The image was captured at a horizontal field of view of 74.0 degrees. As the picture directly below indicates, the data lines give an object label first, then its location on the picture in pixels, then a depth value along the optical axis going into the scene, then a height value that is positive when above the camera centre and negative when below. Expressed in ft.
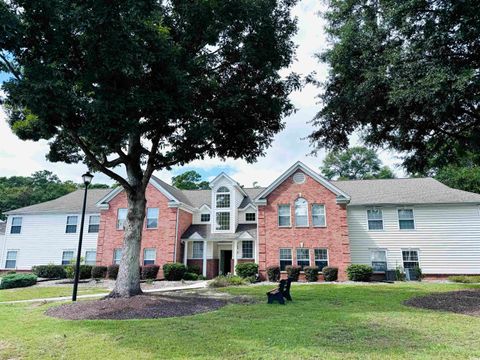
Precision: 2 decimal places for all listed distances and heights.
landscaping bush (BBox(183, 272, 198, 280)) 76.48 -6.03
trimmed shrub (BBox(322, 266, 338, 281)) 69.51 -4.87
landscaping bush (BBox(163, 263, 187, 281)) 75.20 -4.91
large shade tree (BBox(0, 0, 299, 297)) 29.25 +18.15
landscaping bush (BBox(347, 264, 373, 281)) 68.49 -4.65
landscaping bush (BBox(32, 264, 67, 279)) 81.46 -5.52
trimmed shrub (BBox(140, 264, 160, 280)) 76.43 -5.12
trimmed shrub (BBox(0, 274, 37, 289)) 62.95 -6.10
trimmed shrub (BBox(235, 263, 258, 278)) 73.05 -4.36
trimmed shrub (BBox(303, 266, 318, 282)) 70.44 -4.88
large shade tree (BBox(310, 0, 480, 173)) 33.88 +20.36
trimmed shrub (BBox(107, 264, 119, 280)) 78.38 -5.26
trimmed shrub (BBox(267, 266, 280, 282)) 72.02 -4.99
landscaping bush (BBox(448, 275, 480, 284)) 65.05 -5.60
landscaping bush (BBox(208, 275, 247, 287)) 59.85 -5.91
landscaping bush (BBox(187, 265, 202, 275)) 81.56 -4.72
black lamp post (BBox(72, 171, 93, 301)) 41.45 +3.85
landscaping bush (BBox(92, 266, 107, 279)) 79.66 -5.36
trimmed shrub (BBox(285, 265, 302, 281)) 71.51 -4.68
